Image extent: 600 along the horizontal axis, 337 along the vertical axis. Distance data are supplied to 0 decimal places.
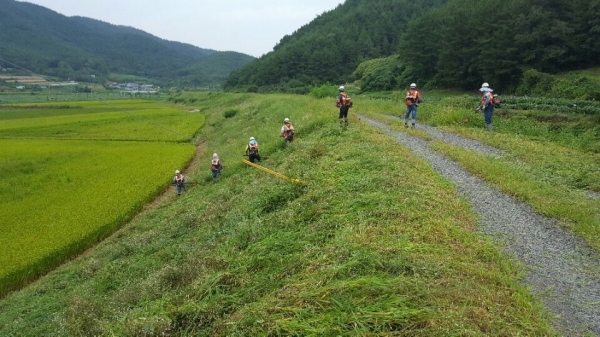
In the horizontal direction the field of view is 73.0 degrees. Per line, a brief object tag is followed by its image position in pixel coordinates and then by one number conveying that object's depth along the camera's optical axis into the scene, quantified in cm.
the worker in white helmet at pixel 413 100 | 1842
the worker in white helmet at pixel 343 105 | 1728
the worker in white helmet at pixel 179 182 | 1975
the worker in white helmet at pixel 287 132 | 1861
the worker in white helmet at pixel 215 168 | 1925
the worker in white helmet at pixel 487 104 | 1719
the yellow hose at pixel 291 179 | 1123
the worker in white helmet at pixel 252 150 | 1802
